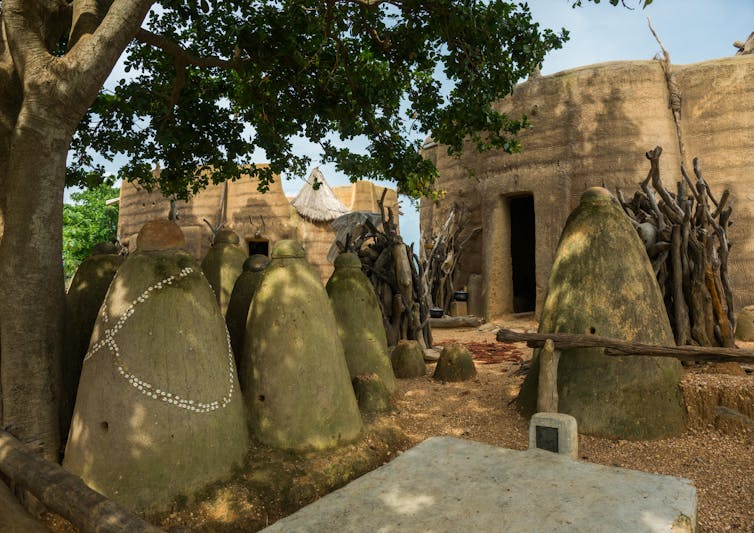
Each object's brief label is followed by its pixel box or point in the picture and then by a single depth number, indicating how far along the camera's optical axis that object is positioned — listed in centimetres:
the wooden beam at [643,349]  492
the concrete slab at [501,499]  269
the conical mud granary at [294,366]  443
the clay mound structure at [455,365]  781
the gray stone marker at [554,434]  389
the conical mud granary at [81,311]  450
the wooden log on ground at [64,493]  207
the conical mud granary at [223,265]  651
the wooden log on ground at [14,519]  236
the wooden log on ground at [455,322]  1433
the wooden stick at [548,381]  518
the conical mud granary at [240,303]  559
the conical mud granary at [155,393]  352
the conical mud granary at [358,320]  666
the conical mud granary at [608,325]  511
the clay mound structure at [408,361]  818
